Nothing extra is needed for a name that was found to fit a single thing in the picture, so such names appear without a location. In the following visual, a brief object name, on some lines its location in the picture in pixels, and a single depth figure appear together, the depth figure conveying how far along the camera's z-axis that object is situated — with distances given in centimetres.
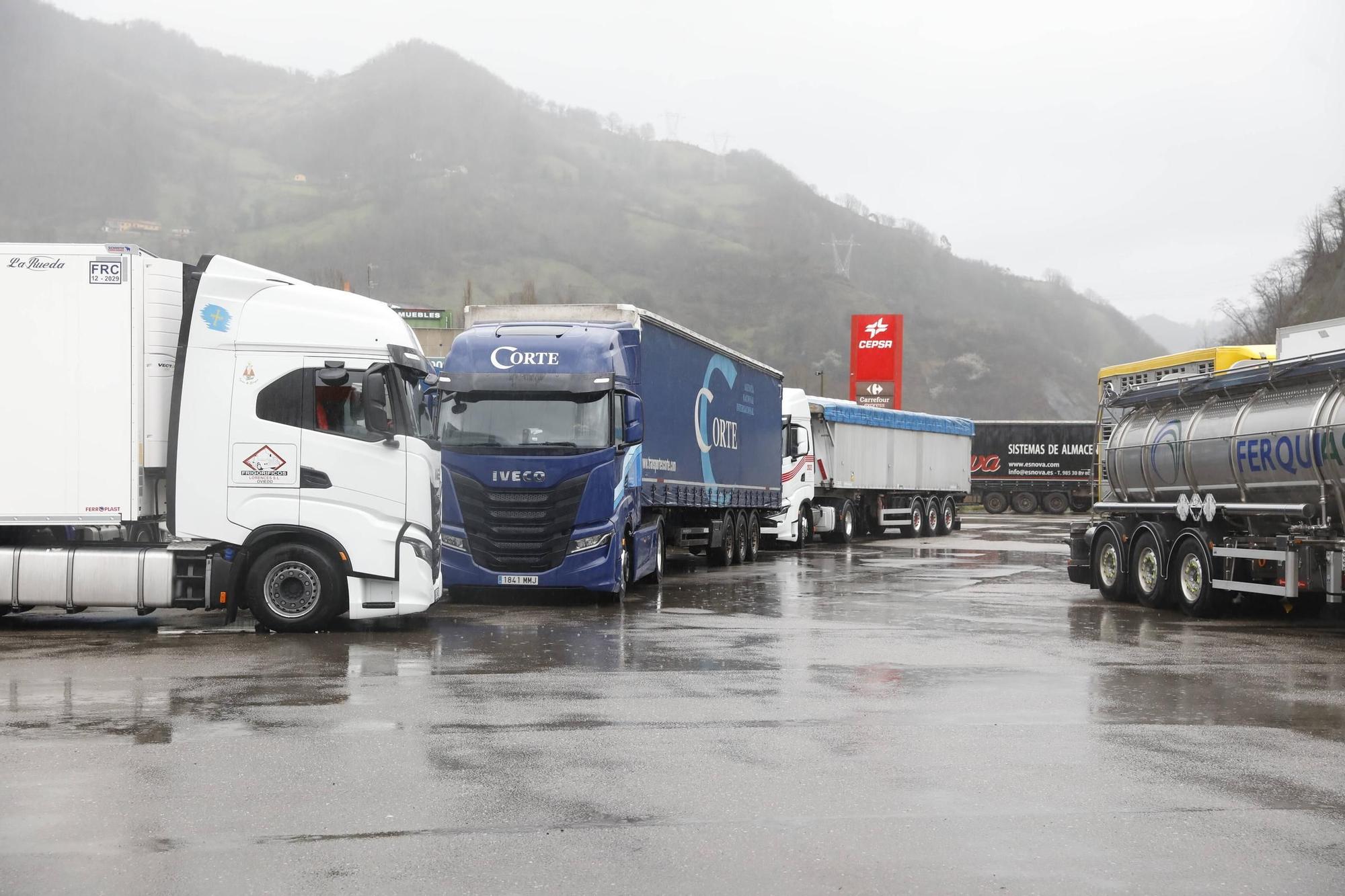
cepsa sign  6275
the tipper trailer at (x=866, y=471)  3180
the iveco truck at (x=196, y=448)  1278
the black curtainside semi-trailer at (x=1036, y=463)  5956
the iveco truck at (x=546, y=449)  1584
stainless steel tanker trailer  1433
